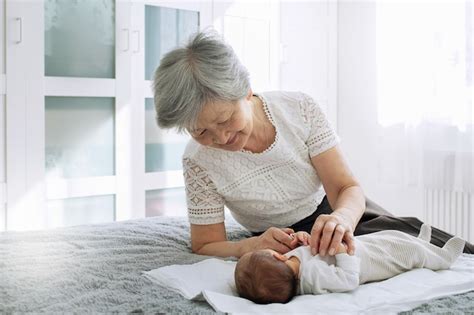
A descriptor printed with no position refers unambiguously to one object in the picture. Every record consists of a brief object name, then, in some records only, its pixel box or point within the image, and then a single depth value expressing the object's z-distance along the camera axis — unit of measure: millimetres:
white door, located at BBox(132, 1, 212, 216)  3314
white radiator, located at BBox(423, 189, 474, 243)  3396
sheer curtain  3318
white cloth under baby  1195
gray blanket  1241
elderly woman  1533
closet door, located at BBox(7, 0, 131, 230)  2924
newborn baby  1285
